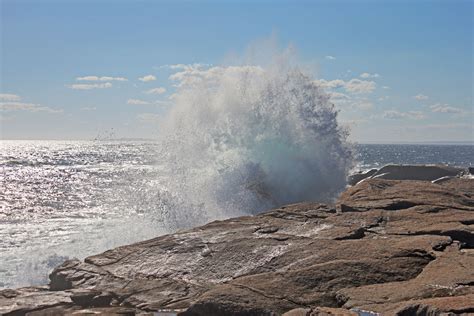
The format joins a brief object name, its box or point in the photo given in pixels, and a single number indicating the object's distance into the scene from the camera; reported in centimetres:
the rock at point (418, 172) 1819
